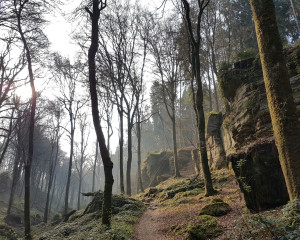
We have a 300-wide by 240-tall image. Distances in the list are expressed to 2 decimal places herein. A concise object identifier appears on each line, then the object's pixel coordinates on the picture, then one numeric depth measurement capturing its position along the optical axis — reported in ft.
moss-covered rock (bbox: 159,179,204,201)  37.52
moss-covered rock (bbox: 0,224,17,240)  33.91
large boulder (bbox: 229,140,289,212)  16.90
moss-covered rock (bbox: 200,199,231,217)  20.33
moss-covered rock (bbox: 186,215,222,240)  15.64
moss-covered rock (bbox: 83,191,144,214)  36.14
